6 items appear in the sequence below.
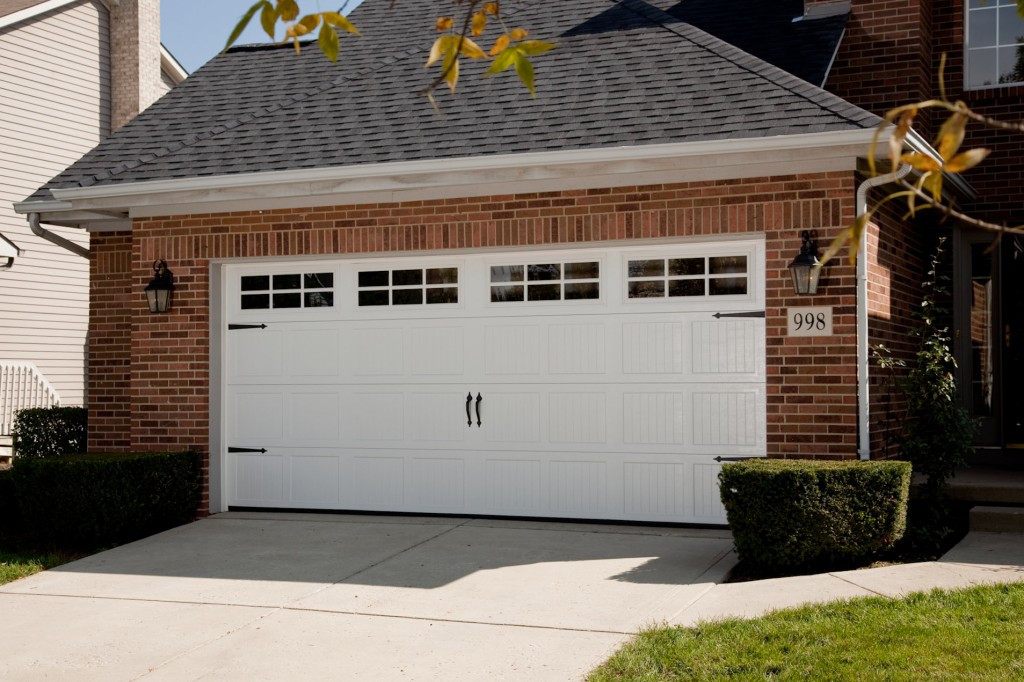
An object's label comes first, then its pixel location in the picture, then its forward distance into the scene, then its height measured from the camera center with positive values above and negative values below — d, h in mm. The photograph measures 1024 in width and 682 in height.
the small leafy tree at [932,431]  8930 -668
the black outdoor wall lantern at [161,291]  10617 +562
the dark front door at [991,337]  11508 +120
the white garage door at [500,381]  9352 -283
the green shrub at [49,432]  12133 -902
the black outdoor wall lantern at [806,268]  8633 +628
